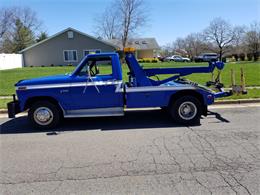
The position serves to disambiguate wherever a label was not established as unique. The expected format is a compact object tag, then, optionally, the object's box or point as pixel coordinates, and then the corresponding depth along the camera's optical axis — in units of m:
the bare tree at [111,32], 53.75
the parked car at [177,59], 52.78
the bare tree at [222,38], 61.94
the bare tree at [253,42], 50.75
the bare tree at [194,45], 68.94
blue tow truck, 6.02
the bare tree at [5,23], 54.44
